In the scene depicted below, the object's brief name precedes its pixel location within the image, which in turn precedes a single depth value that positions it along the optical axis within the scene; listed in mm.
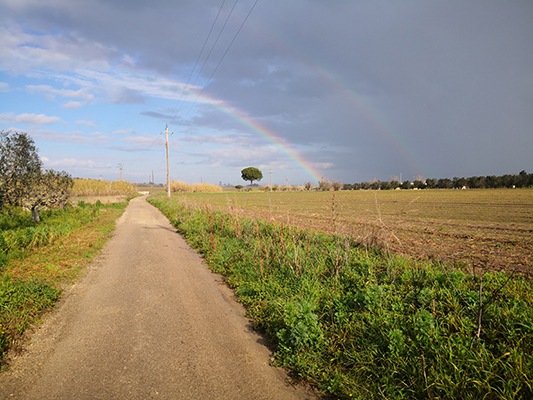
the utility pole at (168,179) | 40359
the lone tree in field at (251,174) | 138250
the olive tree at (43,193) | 11166
